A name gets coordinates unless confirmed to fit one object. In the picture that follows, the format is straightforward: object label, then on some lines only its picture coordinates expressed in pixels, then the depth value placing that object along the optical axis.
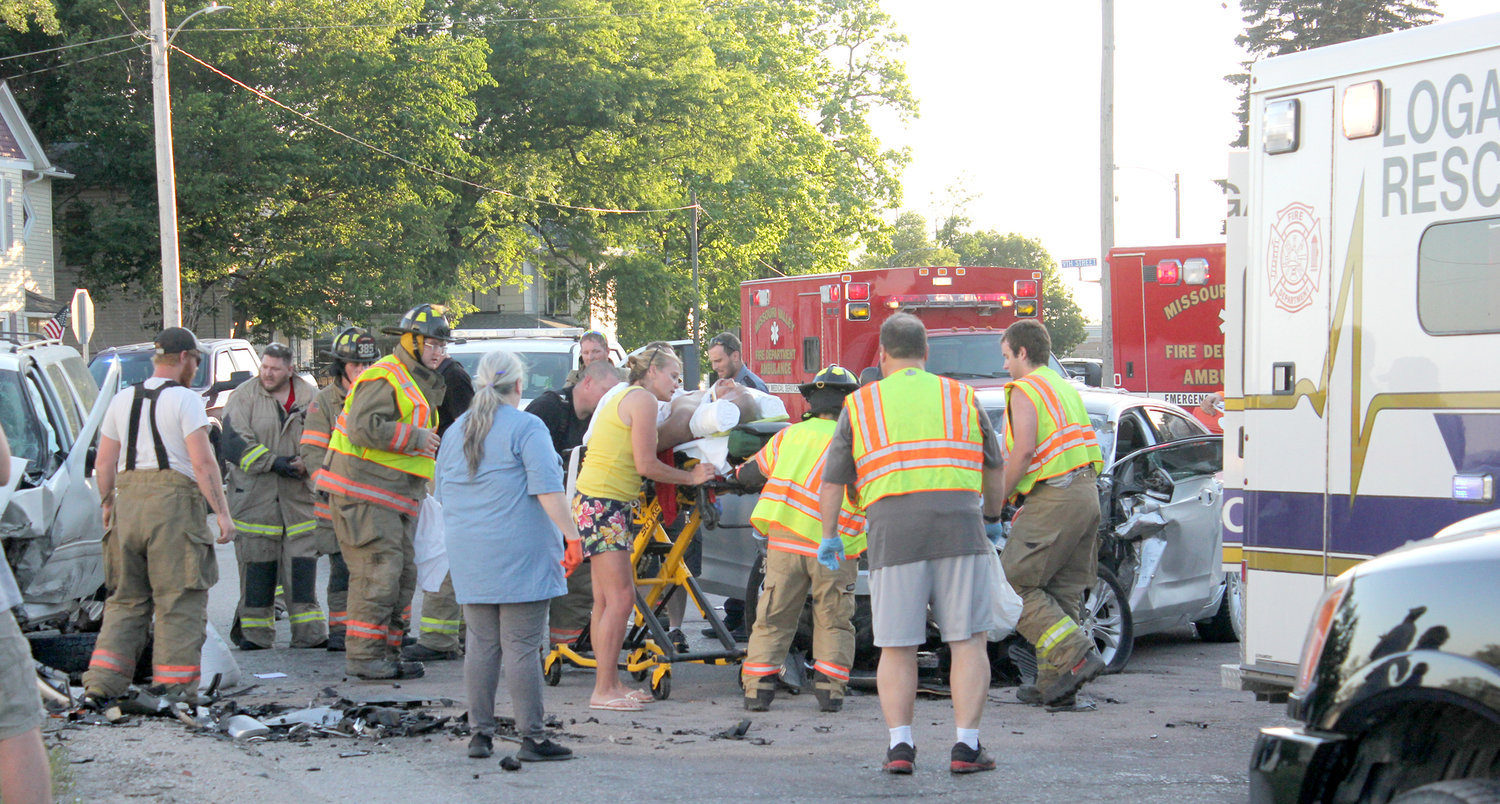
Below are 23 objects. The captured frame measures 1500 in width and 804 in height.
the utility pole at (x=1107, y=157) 36.91
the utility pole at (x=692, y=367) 31.29
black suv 6.29
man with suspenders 13.53
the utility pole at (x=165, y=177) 44.37
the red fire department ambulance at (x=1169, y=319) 29.14
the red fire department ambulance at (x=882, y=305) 33.47
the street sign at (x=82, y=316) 40.09
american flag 20.99
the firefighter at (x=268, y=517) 17.95
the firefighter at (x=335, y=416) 17.61
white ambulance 10.11
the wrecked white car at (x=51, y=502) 14.84
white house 64.12
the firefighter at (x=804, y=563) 14.05
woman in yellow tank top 14.09
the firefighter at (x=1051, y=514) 13.91
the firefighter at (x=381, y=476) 15.63
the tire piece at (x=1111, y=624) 16.06
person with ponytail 11.76
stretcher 14.85
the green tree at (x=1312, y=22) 67.56
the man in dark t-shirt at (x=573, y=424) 15.20
